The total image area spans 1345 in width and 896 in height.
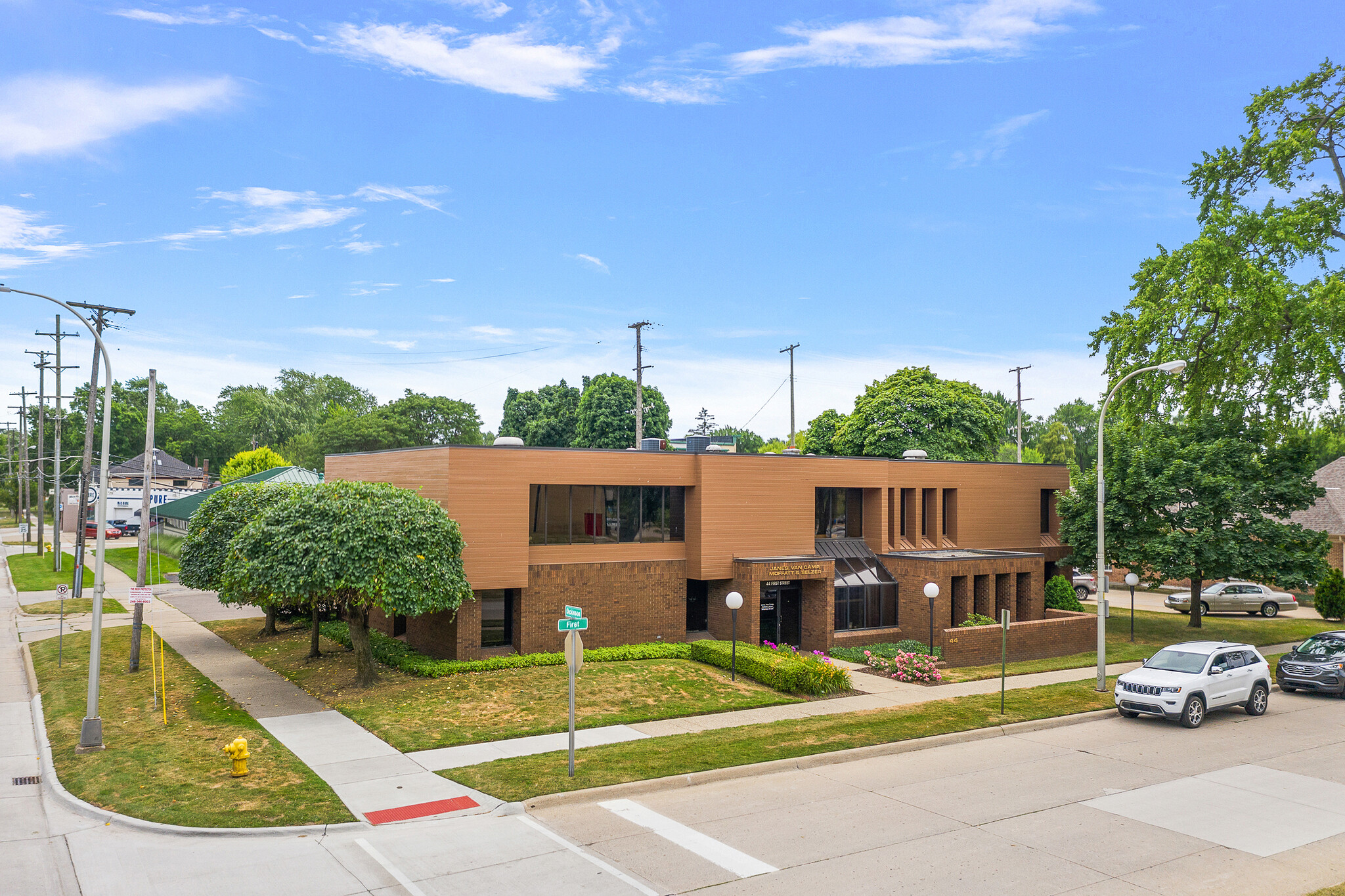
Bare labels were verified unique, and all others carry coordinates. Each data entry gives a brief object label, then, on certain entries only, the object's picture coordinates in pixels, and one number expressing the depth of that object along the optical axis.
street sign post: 14.86
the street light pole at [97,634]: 16.39
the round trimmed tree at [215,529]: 26.45
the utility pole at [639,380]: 43.09
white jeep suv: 19.61
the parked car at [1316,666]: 23.02
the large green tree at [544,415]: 79.62
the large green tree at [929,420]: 56.00
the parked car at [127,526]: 78.38
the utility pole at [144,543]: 22.06
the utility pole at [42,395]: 58.19
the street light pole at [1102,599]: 22.72
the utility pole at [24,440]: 72.56
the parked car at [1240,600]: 39.78
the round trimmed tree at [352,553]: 19.42
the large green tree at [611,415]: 70.25
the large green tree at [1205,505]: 30.11
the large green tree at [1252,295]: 29.12
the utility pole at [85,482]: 37.88
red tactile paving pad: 13.05
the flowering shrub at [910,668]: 24.12
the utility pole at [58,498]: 46.38
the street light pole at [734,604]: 23.45
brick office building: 24.73
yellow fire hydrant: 14.62
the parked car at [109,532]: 75.81
